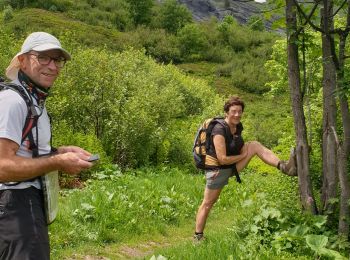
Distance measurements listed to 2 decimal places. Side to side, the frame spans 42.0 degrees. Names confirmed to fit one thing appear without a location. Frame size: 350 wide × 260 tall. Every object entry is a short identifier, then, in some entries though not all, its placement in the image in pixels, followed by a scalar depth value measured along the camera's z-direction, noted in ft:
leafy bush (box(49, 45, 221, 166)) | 55.72
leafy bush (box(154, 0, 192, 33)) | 378.73
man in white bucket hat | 9.14
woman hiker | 19.81
